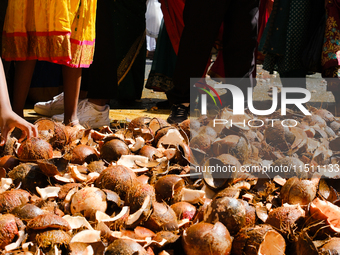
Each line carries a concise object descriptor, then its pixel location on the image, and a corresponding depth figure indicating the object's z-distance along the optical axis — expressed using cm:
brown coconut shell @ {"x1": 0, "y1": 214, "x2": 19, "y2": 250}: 125
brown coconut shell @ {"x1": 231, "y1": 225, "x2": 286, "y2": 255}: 127
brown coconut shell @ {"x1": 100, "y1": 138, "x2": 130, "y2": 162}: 202
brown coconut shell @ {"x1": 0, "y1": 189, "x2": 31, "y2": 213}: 145
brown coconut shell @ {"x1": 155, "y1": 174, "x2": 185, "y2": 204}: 164
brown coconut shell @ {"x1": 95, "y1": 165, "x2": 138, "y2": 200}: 160
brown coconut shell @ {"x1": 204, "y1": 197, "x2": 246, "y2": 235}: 137
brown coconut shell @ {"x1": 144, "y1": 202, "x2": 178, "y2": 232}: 140
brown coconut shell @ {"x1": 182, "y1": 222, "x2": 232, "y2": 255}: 122
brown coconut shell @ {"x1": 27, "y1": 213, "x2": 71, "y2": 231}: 126
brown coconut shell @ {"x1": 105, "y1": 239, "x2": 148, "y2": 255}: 119
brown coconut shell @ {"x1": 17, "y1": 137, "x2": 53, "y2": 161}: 187
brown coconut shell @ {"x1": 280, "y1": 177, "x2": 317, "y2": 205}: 163
